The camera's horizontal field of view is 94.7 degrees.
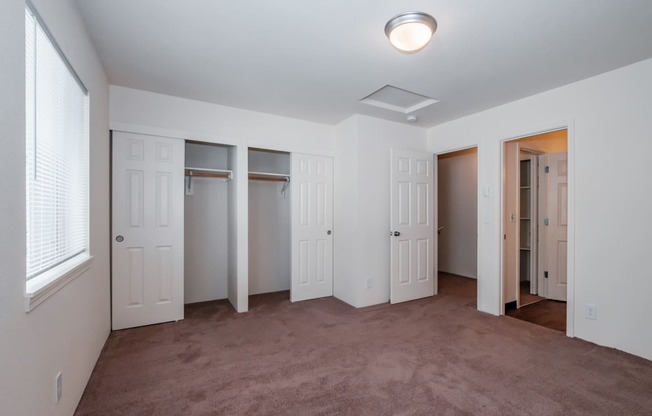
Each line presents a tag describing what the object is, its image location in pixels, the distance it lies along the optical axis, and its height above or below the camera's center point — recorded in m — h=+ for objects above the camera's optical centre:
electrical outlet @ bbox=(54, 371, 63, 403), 1.48 -0.91
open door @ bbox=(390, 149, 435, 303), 3.88 -0.24
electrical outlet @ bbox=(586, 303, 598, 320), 2.67 -0.92
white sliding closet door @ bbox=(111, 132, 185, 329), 2.96 -0.23
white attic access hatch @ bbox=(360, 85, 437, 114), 3.14 +1.22
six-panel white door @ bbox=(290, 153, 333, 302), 3.95 -0.26
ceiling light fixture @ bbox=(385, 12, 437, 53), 1.84 +1.12
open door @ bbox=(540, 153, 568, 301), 4.04 -0.23
